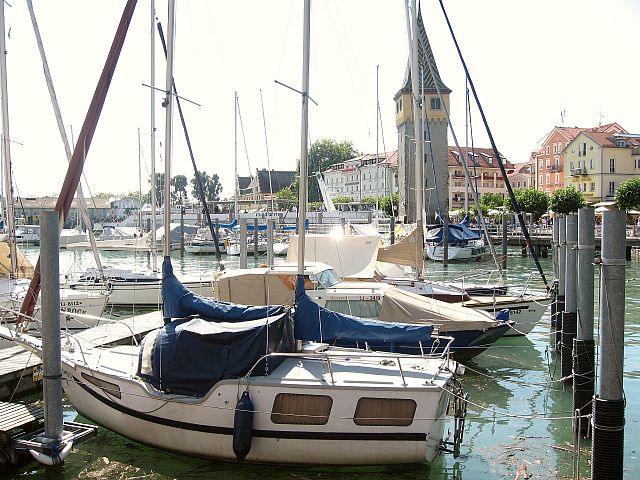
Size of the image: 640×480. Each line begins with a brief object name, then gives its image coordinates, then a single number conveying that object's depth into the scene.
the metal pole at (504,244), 46.09
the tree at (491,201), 87.84
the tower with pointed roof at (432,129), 89.00
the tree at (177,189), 189.27
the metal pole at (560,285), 19.97
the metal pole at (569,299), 15.09
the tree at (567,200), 73.62
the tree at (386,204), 92.81
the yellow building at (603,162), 92.88
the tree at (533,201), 77.44
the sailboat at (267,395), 11.02
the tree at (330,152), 146.50
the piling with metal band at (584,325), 12.71
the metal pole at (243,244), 26.09
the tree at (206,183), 195.40
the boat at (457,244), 56.50
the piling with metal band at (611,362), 9.30
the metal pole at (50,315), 10.80
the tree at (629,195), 64.44
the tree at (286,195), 117.54
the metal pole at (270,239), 22.43
